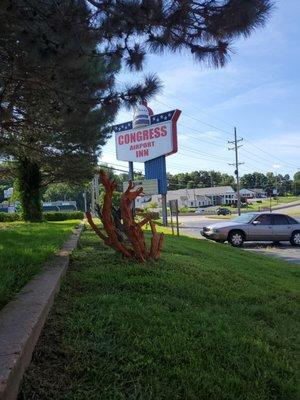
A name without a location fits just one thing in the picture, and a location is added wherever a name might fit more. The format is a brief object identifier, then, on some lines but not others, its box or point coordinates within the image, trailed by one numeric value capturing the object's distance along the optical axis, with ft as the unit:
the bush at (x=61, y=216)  107.24
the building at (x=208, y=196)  426.51
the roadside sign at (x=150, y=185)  96.89
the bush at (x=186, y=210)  306.14
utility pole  199.38
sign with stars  99.19
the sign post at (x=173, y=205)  66.02
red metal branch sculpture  23.93
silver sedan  68.95
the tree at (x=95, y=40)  17.89
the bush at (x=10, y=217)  90.89
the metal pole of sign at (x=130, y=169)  107.51
